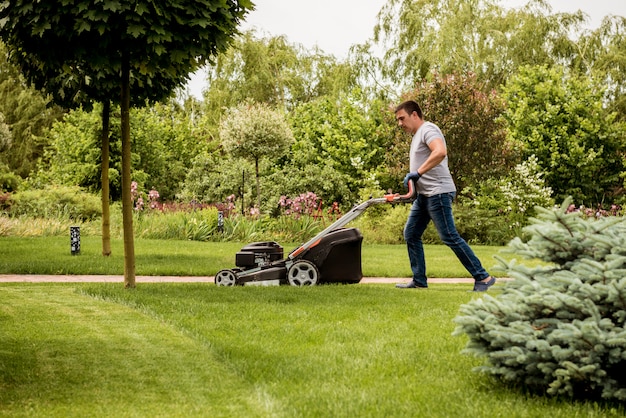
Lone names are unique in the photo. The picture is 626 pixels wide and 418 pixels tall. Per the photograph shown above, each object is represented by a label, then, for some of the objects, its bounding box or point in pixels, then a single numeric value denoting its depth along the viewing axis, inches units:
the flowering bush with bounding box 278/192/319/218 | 739.4
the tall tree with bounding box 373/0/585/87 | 1042.7
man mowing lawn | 331.3
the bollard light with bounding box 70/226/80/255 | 507.8
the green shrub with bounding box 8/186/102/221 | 778.8
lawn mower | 359.3
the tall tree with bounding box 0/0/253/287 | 306.2
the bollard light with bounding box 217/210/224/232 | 661.9
